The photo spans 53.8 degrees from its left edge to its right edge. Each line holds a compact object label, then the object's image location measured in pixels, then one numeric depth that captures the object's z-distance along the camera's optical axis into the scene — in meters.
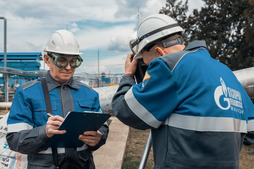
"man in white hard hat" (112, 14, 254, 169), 1.36
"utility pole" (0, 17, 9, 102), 15.39
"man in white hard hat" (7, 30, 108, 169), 1.88
